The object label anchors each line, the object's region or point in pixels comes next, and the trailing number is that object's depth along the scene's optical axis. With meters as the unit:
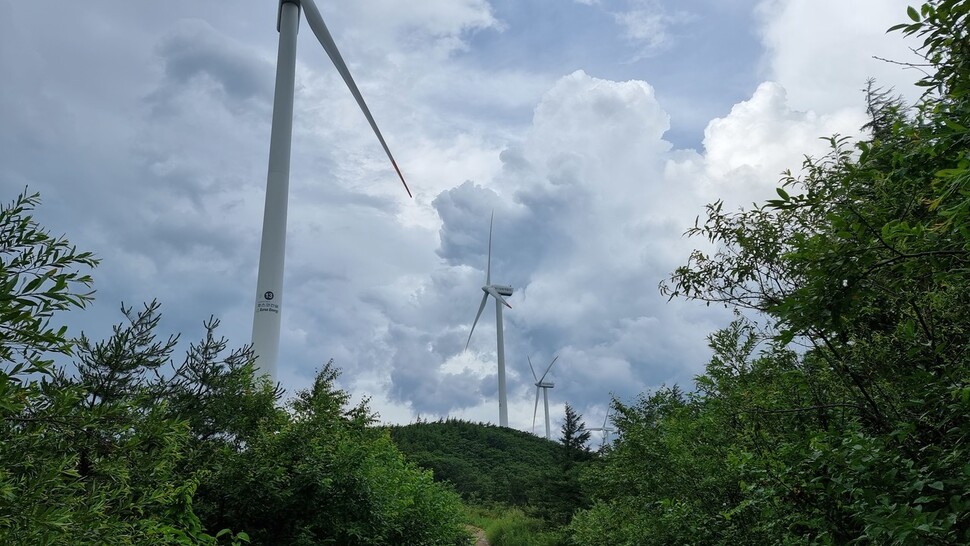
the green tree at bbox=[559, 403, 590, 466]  41.84
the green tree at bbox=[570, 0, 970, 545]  4.20
